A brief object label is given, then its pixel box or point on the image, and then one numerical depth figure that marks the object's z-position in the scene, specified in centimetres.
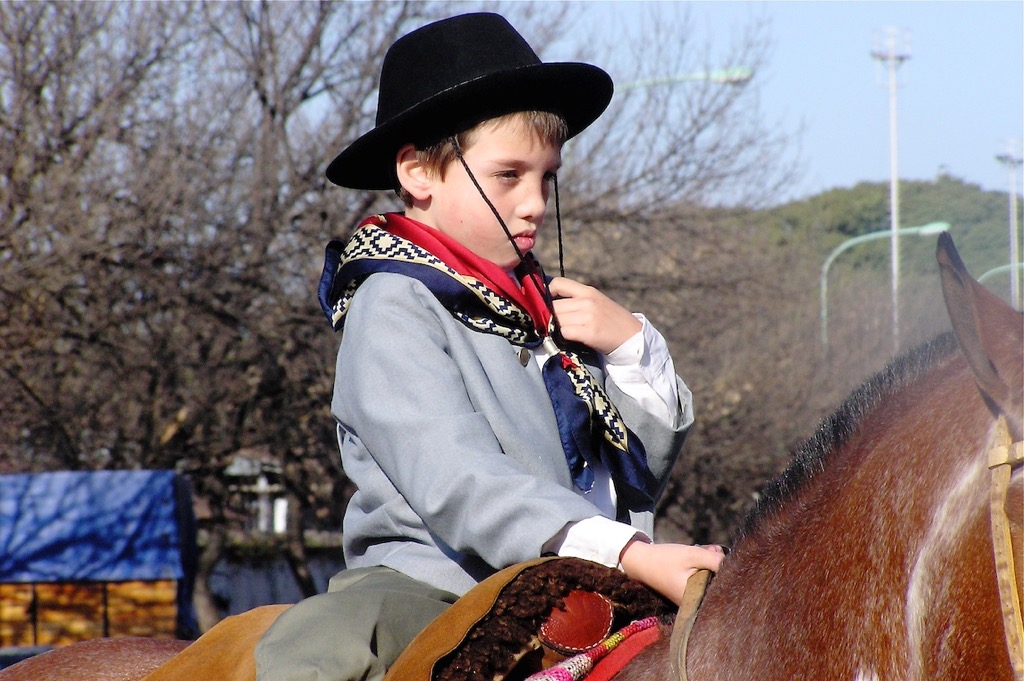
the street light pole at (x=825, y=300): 3062
